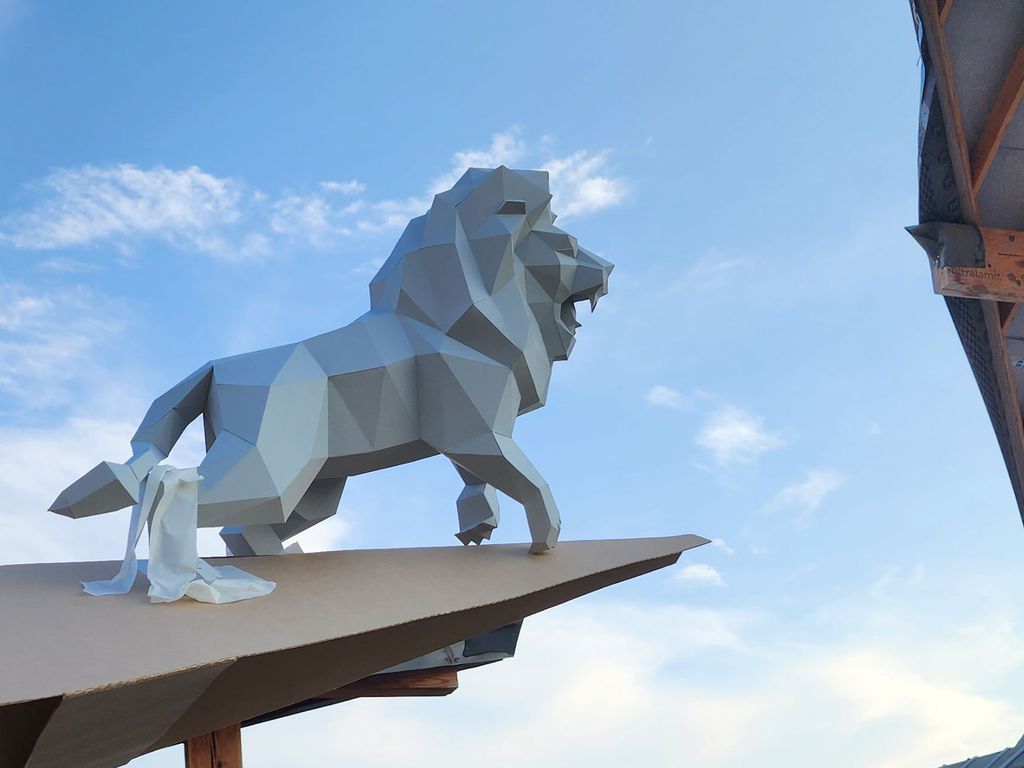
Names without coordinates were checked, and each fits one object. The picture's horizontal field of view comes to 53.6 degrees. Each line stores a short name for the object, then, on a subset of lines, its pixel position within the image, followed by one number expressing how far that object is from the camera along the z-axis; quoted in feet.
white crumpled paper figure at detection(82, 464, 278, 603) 17.62
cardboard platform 14.46
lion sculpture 19.31
